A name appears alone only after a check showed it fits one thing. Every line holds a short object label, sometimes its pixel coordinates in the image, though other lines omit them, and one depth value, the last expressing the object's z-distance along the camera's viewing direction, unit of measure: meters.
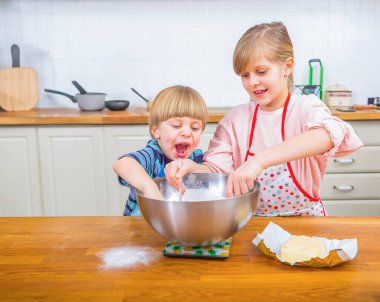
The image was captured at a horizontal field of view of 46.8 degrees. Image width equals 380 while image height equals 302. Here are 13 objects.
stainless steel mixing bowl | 0.76
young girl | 1.11
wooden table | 0.70
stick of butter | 0.79
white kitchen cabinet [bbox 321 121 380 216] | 2.49
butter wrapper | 0.77
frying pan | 2.67
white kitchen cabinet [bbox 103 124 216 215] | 2.47
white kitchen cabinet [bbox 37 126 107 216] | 2.49
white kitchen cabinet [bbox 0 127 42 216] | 2.49
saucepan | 2.70
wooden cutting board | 2.76
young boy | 1.25
